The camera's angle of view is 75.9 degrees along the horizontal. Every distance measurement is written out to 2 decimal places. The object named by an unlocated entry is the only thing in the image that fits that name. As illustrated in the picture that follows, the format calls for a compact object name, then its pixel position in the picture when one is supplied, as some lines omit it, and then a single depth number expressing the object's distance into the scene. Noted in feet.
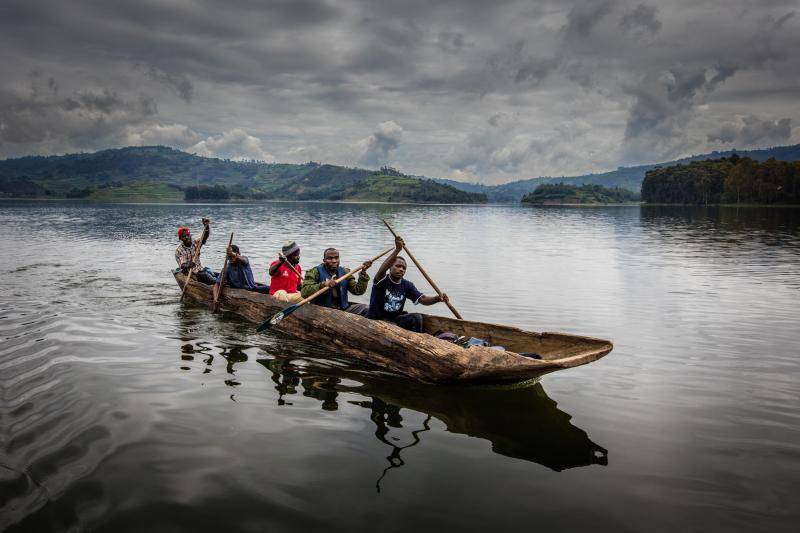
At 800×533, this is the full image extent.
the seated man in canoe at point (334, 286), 39.83
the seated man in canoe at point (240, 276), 52.95
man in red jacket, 45.93
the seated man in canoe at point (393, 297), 36.42
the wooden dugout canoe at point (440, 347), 26.50
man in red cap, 59.03
